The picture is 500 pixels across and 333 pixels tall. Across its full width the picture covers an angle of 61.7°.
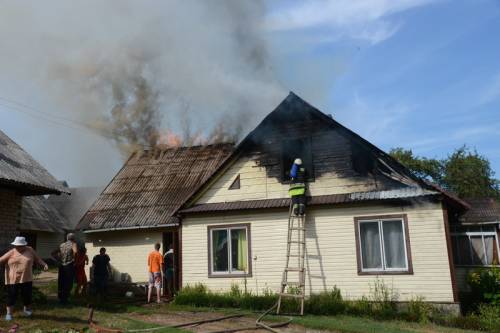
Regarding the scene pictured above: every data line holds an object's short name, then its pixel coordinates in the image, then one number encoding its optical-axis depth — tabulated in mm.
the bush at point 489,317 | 9320
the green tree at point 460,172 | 38562
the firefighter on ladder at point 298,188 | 11445
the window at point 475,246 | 14539
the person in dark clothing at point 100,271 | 12469
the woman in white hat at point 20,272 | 7891
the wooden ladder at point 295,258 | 10883
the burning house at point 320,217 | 10664
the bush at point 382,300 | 10070
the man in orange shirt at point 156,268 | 11820
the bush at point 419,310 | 9781
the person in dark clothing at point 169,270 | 13734
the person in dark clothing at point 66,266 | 10289
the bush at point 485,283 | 11039
